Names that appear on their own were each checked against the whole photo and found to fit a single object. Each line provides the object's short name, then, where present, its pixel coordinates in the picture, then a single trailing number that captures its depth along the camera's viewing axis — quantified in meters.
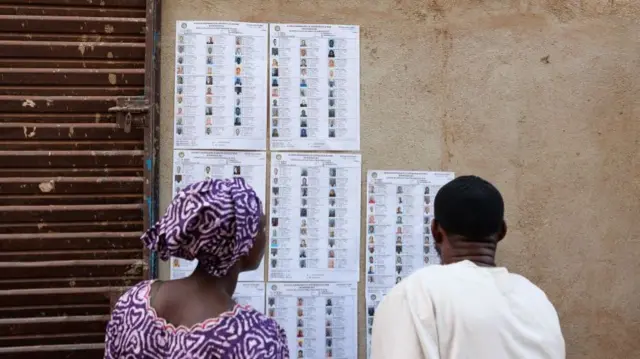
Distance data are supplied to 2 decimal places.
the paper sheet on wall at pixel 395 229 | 2.88
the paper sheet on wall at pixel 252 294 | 2.82
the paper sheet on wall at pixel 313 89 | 2.88
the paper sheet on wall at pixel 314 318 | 2.83
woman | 1.64
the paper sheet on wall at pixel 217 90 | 2.84
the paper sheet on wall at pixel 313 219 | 2.85
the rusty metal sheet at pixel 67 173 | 2.69
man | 1.73
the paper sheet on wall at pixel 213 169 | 2.83
